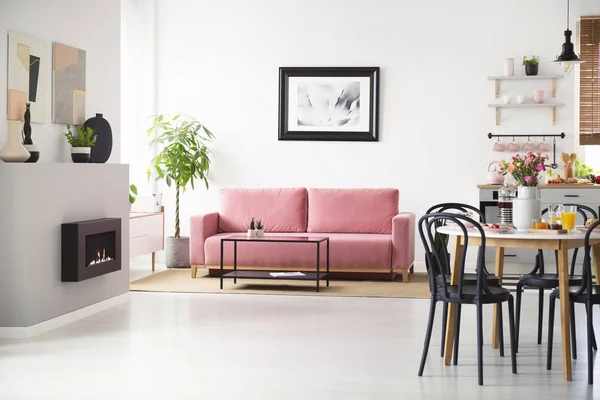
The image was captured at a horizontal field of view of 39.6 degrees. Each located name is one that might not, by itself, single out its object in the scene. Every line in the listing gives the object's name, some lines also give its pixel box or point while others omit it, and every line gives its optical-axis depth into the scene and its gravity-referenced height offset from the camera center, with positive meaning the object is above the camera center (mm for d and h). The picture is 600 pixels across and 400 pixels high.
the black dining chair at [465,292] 4125 -491
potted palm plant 8602 +335
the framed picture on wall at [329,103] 8812 +980
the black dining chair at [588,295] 4070 -499
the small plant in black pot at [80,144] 5973 +358
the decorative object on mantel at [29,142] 5391 +331
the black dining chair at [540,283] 4688 -488
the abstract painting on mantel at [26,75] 5379 +790
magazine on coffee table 7091 -681
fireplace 5566 -383
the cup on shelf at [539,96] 8445 +1018
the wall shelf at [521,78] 8445 +1205
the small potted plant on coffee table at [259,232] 7402 -330
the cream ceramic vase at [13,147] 5164 +288
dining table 4133 -233
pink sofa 7684 -324
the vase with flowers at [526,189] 4504 +41
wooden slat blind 8469 +1090
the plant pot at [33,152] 5375 +271
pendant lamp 6816 +1167
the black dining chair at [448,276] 4625 -463
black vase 6254 +416
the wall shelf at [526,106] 8453 +925
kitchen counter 8031 +104
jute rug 7020 -809
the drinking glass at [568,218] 4488 -118
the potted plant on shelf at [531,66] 8430 +1321
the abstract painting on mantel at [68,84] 5945 +801
